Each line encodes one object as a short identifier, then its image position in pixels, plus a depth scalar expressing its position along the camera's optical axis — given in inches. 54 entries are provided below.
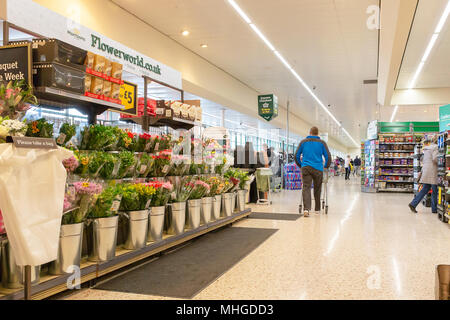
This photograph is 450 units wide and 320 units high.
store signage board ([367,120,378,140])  561.8
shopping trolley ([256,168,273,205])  348.4
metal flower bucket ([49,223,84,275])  109.2
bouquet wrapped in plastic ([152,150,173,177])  169.7
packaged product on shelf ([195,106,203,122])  245.1
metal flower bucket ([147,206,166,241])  149.9
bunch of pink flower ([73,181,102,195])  113.8
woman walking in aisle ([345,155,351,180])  930.7
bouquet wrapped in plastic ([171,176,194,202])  168.2
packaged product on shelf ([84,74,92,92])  141.9
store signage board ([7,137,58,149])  76.7
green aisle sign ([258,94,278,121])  526.3
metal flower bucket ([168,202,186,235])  166.9
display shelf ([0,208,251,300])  97.0
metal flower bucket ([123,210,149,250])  138.6
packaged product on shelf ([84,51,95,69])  142.0
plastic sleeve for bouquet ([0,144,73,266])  75.2
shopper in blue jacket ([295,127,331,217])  277.9
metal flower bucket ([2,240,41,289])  97.7
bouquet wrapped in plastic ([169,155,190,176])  179.9
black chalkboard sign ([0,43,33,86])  124.3
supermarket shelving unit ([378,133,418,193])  545.0
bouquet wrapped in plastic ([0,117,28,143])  87.4
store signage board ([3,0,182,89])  204.8
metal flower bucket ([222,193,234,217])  222.8
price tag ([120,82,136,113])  191.2
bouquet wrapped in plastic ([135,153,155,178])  155.7
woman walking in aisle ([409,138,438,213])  297.3
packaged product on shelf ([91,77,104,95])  146.2
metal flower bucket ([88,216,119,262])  123.4
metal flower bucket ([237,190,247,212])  252.5
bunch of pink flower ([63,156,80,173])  114.0
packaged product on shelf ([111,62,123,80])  157.0
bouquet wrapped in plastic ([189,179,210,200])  180.9
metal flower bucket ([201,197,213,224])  194.3
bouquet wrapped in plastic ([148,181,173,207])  149.9
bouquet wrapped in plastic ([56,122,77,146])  123.5
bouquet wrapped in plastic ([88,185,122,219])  123.3
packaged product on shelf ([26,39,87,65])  126.5
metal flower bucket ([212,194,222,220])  208.1
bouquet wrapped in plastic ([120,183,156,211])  136.4
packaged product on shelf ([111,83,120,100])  157.8
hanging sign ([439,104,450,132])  347.1
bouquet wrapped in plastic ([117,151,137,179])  143.7
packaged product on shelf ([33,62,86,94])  125.5
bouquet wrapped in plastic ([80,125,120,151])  137.3
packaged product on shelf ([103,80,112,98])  152.5
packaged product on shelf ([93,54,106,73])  145.7
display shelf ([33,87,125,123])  127.4
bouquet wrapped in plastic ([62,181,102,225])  111.0
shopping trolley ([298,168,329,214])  293.1
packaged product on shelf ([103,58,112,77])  152.5
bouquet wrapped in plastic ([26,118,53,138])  112.7
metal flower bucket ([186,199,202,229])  180.5
